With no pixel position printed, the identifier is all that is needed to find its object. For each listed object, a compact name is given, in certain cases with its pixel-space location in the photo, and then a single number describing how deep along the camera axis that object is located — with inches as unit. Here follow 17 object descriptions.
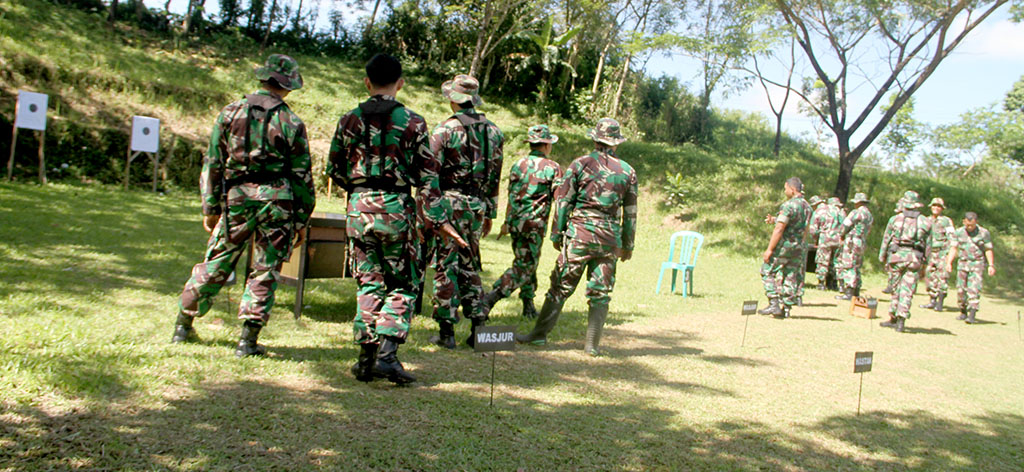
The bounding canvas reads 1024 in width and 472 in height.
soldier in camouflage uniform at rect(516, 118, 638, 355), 241.8
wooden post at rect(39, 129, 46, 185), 593.8
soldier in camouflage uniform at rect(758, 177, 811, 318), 387.5
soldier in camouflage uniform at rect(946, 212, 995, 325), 488.7
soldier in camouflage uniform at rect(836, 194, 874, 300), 538.0
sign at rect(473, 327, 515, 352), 175.3
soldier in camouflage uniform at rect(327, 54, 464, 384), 179.6
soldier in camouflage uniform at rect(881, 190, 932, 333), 401.1
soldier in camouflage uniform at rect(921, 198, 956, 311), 515.5
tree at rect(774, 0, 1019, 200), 676.1
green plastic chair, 448.8
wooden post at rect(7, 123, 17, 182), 581.3
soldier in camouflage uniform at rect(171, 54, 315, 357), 185.6
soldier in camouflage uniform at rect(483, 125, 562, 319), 284.2
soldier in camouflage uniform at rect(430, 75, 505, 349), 227.9
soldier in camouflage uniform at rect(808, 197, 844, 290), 574.9
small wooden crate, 414.1
